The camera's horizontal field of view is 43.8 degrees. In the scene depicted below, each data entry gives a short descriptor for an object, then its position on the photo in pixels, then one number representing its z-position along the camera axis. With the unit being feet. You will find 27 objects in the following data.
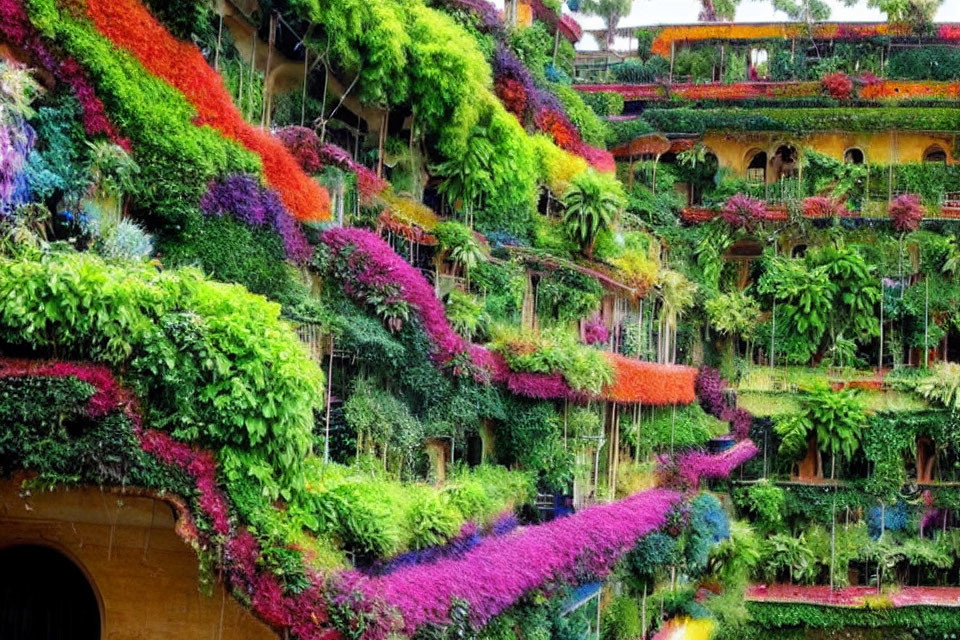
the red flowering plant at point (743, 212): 132.67
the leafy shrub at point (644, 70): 162.40
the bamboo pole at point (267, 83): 76.64
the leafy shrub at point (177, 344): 41.68
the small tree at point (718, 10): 179.73
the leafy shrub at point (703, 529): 90.27
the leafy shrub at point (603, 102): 149.48
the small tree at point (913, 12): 152.76
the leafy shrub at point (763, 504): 116.88
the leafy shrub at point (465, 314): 76.59
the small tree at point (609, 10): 192.54
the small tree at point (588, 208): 98.27
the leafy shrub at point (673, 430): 96.32
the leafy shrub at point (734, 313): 127.85
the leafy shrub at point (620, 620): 78.93
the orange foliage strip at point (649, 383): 86.79
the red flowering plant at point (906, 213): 127.65
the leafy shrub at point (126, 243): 51.29
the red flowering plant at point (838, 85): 145.18
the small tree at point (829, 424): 117.80
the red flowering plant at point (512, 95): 108.47
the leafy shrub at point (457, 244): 84.58
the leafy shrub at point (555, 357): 76.33
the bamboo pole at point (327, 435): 58.51
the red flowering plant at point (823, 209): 133.08
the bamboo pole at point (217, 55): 70.69
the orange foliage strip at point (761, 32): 156.04
